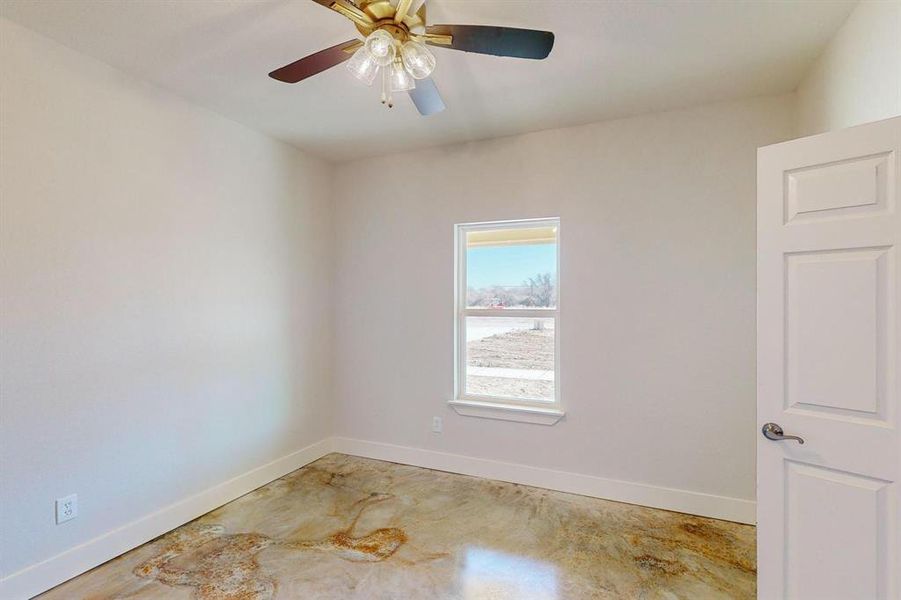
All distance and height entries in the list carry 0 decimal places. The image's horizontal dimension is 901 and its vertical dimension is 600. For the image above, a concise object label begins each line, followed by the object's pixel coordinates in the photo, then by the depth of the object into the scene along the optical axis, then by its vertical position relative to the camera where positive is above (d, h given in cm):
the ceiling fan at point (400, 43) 155 +99
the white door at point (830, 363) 140 -22
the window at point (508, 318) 327 -15
